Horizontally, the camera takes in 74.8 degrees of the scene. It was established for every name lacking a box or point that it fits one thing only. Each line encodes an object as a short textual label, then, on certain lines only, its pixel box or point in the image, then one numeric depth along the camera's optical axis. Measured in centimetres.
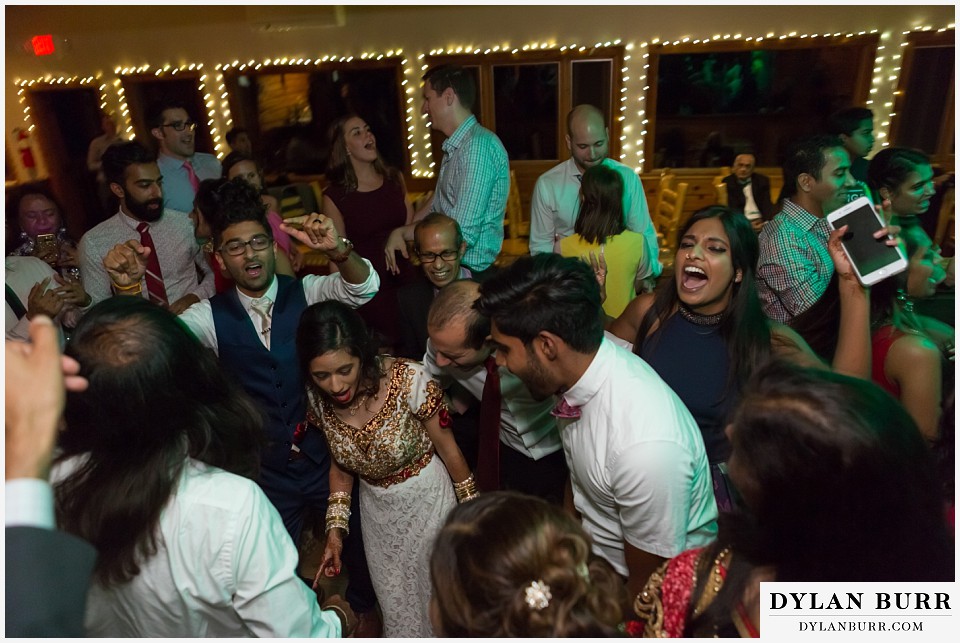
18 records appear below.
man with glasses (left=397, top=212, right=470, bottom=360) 240
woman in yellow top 280
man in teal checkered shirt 285
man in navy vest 201
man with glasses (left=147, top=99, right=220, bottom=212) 351
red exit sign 650
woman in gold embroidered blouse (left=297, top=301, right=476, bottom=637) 179
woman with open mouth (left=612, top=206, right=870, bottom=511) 178
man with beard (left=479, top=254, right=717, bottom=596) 136
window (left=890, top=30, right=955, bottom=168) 611
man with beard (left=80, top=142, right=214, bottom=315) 258
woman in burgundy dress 302
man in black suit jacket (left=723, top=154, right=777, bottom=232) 491
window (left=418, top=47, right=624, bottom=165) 638
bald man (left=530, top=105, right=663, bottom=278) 325
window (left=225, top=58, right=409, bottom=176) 661
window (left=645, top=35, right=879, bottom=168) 621
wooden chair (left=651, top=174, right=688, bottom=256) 540
